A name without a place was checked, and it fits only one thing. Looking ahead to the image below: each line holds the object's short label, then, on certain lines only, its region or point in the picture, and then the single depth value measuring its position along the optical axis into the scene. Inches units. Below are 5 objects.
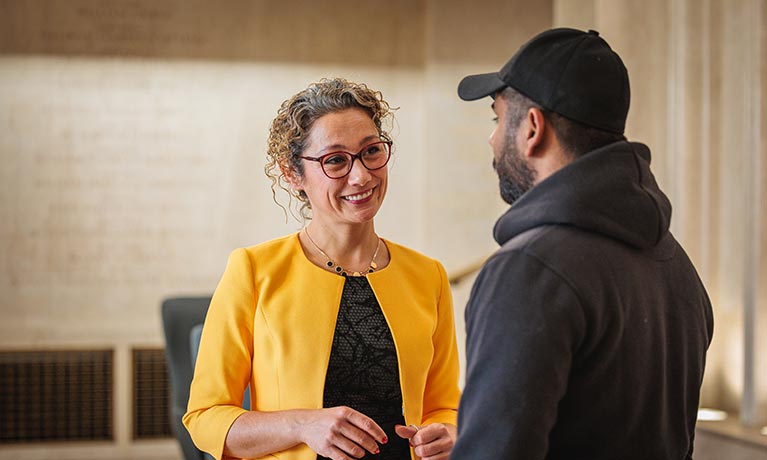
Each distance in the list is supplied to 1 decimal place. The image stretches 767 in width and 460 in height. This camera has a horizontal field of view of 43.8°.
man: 49.4
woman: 71.4
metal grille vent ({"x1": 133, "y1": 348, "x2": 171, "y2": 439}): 238.5
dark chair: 158.1
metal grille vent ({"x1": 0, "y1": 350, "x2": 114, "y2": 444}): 235.8
